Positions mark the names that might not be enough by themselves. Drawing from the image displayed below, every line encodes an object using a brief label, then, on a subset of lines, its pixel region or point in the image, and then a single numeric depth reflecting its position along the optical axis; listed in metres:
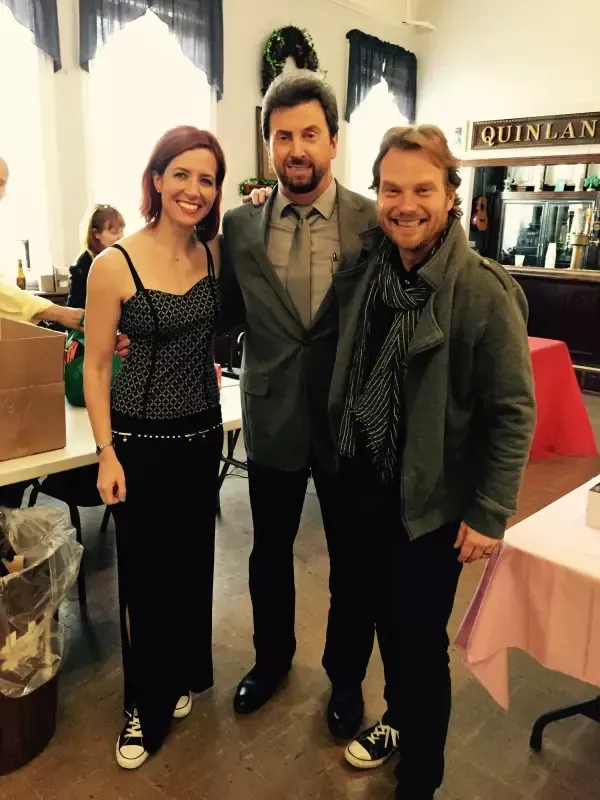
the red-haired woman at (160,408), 1.49
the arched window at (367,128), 6.96
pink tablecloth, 1.34
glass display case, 6.62
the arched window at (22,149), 4.28
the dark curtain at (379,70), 6.67
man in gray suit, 1.55
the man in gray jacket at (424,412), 1.24
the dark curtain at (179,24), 4.53
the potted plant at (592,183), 6.36
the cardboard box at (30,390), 1.64
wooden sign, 6.39
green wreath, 5.84
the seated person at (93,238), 3.47
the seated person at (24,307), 1.96
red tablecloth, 4.16
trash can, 1.62
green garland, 5.92
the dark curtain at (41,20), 4.12
